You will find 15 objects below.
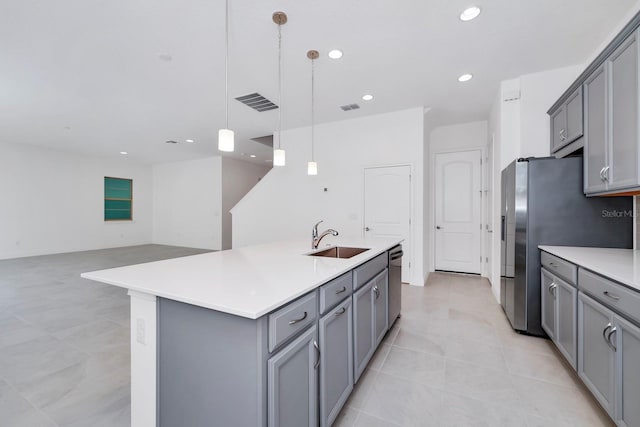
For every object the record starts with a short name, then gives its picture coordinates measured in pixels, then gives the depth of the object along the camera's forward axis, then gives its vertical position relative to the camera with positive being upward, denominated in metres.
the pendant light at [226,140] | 2.02 +0.55
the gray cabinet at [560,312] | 1.94 -0.81
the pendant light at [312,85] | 2.95 +1.75
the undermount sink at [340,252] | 2.53 -0.39
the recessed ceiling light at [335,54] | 2.91 +1.76
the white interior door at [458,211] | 5.10 +0.04
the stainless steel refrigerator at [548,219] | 2.38 -0.05
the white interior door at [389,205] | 4.56 +0.14
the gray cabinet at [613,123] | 1.73 +0.66
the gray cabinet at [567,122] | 2.44 +0.92
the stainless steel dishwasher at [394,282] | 2.67 -0.73
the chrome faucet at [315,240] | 2.57 -0.27
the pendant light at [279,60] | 2.37 +1.74
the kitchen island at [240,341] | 1.07 -0.60
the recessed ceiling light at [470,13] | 2.28 +1.74
